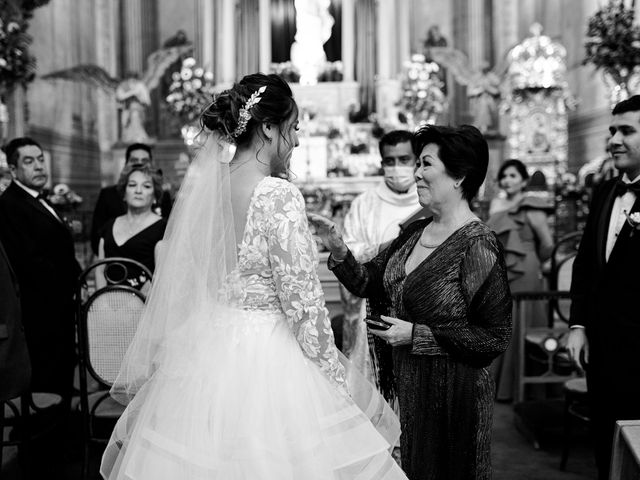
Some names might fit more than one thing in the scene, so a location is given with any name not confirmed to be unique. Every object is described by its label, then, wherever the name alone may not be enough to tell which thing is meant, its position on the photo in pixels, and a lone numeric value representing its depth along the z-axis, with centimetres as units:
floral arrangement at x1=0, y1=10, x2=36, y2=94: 941
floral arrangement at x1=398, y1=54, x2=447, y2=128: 1223
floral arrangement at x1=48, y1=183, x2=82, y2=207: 904
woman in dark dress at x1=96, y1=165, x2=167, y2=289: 432
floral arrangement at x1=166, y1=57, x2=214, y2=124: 1119
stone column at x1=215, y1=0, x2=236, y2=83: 1482
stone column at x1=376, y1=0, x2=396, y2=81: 1439
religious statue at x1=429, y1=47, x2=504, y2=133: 1310
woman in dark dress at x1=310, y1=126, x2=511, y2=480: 239
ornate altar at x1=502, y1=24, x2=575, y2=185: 1240
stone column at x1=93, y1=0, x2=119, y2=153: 1496
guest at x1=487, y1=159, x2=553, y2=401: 533
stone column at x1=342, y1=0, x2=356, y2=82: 1480
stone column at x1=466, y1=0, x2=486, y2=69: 1498
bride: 209
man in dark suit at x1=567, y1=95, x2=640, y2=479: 284
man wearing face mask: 367
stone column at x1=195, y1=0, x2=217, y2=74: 1488
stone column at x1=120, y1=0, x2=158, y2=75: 1554
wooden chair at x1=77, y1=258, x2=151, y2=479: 336
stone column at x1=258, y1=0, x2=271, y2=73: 1514
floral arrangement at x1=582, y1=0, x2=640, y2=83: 897
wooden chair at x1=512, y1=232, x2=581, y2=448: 468
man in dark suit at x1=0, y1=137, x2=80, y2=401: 424
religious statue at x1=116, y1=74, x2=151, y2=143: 1344
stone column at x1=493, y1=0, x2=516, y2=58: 1462
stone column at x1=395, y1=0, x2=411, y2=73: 1455
